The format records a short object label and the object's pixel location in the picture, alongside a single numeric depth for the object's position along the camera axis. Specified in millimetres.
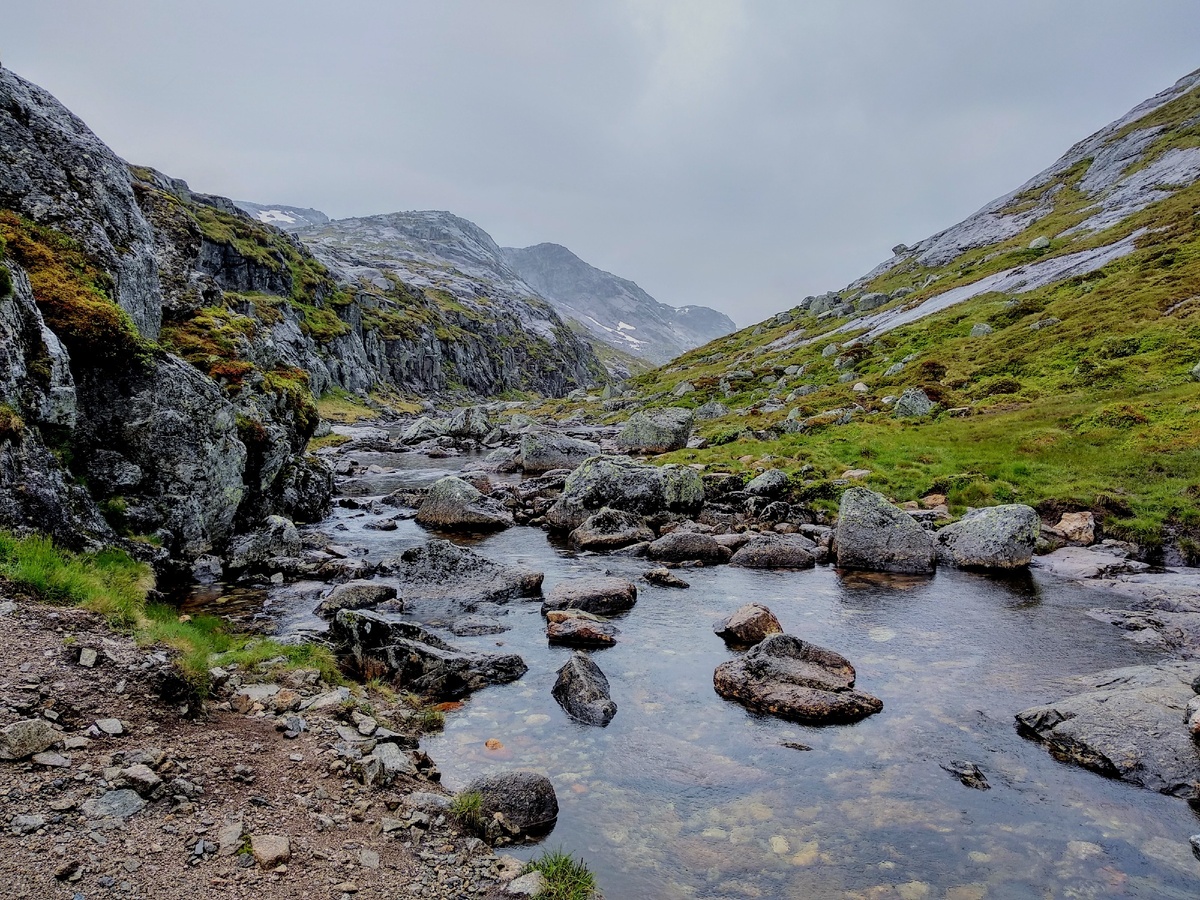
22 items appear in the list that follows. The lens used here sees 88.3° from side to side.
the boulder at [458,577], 21000
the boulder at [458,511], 32812
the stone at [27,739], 7320
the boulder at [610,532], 28547
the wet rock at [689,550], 26047
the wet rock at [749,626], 17250
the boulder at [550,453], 51094
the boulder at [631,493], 32469
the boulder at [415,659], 14273
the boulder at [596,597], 19875
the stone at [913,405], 47500
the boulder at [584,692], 13078
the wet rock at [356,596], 18391
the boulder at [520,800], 9547
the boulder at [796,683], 13203
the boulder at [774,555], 24934
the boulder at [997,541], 23297
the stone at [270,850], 7172
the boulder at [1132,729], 10672
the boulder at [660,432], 53438
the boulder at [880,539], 23953
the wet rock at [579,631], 17250
